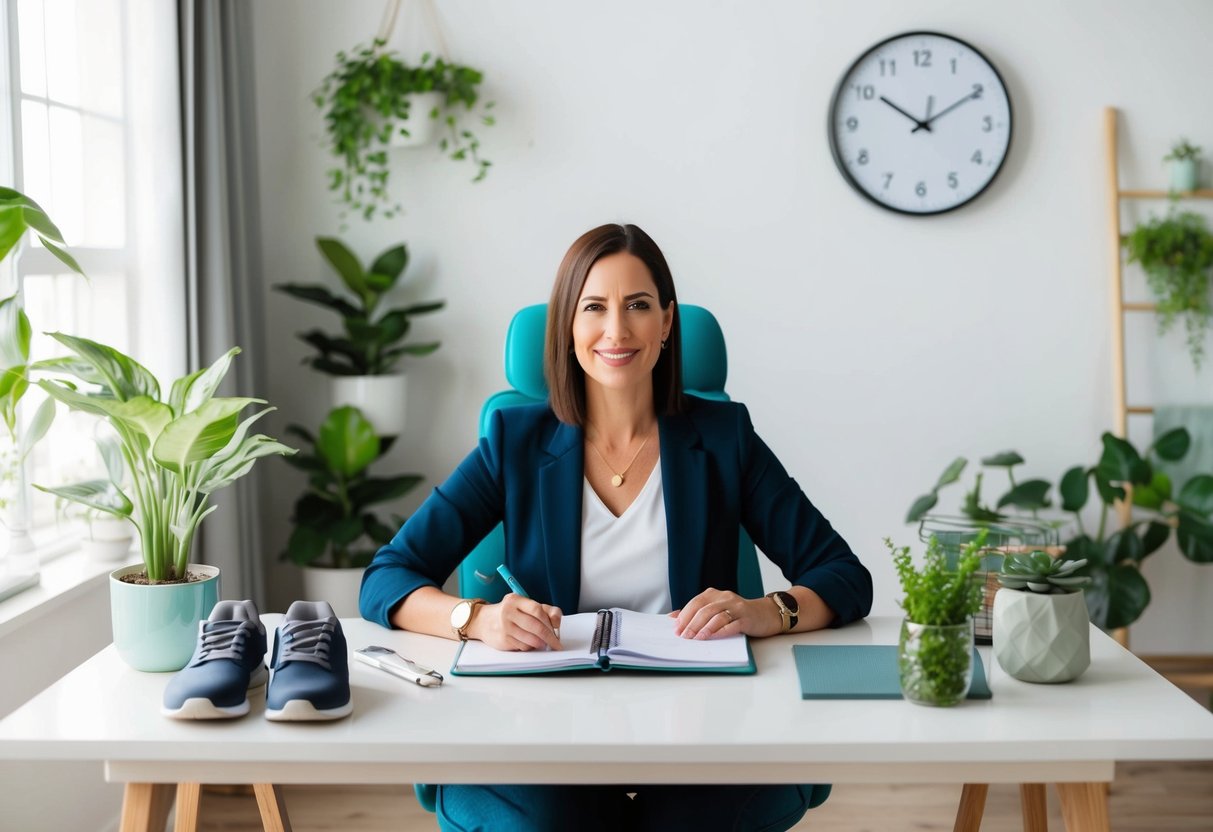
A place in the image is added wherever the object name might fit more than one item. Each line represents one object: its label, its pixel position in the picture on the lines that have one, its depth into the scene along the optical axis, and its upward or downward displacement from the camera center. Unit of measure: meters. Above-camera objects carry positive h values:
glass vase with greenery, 1.32 -0.25
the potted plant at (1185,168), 3.36 +0.69
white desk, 1.24 -0.34
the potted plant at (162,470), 1.42 -0.04
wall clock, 3.37 +0.84
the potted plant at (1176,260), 3.36 +0.43
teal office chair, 1.99 +0.08
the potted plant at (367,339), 3.26 +0.26
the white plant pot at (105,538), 2.60 -0.22
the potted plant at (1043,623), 1.41 -0.25
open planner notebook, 1.44 -0.29
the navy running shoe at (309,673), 1.29 -0.27
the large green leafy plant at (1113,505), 3.13 -0.27
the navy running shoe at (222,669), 1.28 -0.26
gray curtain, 2.90 +0.51
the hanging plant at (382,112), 3.24 +0.89
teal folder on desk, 1.37 -0.31
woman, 1.83 -0.10
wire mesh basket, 1.55 -0.18
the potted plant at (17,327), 1.53 +0.15
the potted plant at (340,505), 3.20 -0.20
